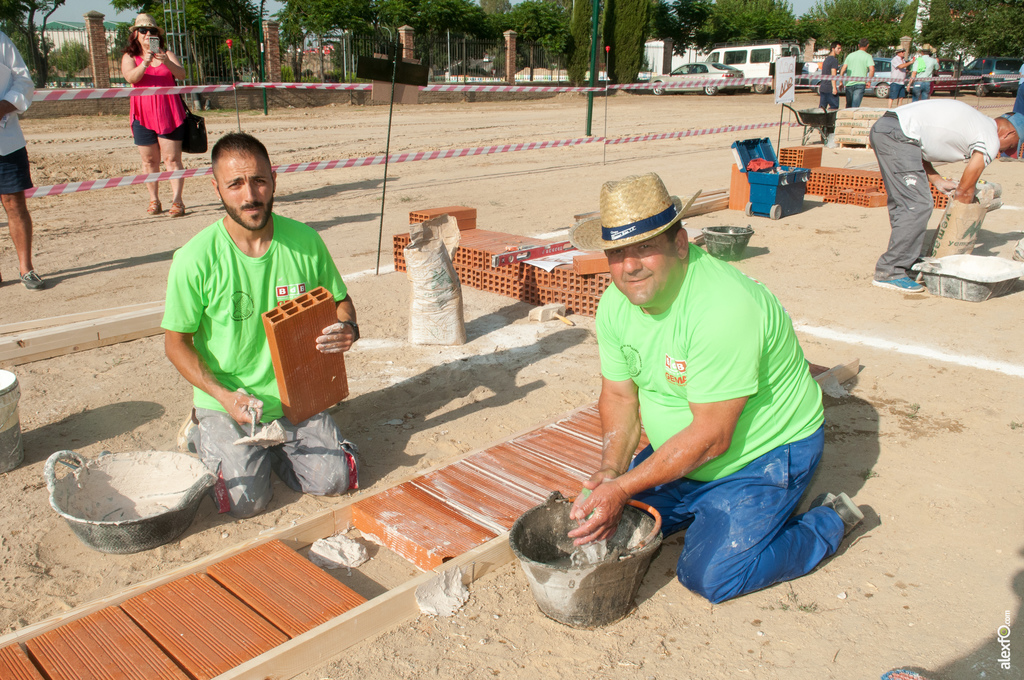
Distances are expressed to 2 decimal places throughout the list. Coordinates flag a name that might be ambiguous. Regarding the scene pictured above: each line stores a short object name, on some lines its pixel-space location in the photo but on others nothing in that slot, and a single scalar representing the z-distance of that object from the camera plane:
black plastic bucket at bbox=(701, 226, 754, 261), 7.91
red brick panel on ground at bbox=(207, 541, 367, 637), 2.86
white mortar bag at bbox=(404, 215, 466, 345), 5.46
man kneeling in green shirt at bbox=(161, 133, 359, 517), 3.64
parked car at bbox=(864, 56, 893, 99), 31.03
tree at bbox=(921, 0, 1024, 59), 36.97
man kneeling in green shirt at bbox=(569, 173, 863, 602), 2.76
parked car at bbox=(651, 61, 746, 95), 33.47
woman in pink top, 8.53
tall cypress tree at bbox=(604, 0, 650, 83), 37.19
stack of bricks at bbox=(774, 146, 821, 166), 11.53
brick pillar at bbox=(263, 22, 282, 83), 28.95
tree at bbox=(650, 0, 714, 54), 52.00
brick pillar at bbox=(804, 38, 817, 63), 58.22
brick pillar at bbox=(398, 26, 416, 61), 32.97
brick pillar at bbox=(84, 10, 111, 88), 24.41
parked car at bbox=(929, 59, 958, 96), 31.35
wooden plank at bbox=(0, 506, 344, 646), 2.74
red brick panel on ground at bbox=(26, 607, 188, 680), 2.60
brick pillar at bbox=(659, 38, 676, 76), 47.53
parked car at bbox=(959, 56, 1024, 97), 31.50
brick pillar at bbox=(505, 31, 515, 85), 38.91
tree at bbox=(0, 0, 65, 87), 28.73
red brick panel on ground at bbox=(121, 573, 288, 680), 2.66
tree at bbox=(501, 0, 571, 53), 44.91
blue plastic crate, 9.84
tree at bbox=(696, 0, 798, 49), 54.03
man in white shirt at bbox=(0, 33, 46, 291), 6.24
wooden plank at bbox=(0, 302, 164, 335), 5.53
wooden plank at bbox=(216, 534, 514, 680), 2.58
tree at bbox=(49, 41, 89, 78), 27.74
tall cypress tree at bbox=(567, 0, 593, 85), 36.81
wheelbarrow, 16.05
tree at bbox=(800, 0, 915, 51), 55.82
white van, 33.78
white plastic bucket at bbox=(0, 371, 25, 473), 3.86
